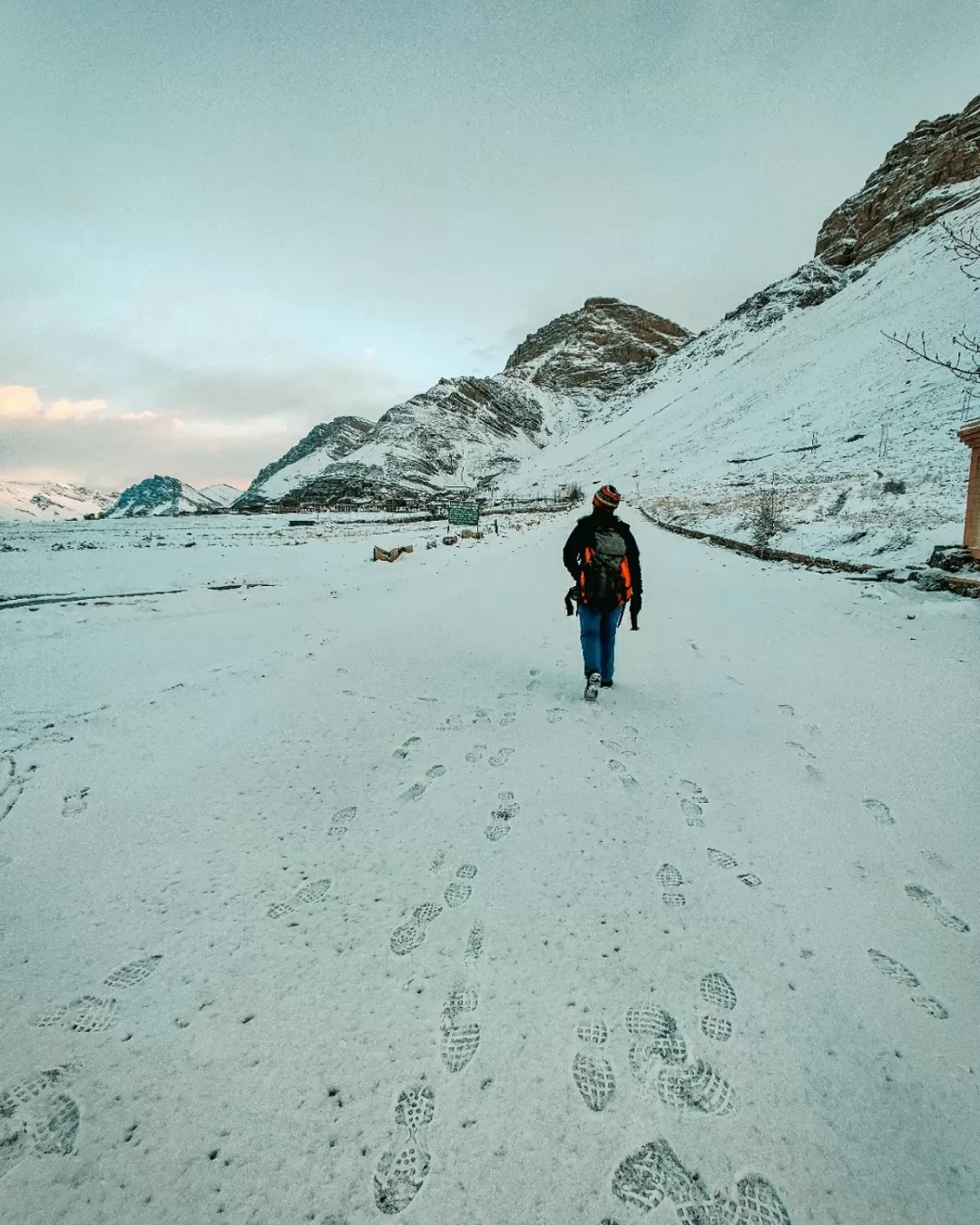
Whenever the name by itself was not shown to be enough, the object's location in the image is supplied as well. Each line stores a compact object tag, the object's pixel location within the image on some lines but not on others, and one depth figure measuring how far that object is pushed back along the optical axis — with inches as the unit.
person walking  170.1
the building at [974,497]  301.7
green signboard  986.1
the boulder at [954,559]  304.6
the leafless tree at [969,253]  165.0
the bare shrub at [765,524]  580.1
